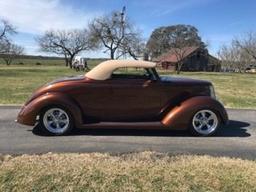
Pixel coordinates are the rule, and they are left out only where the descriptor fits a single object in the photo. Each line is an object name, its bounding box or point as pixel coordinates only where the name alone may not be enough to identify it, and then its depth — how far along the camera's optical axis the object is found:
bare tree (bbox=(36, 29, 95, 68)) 44.83
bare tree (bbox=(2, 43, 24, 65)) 55.30
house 43.90
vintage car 3.97
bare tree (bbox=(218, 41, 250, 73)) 44.09
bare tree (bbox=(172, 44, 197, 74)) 37.18
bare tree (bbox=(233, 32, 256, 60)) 40.67
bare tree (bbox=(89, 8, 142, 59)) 36.03
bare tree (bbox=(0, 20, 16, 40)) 33.07
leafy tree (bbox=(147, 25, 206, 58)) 51.85
